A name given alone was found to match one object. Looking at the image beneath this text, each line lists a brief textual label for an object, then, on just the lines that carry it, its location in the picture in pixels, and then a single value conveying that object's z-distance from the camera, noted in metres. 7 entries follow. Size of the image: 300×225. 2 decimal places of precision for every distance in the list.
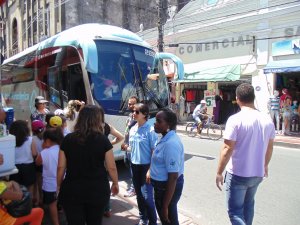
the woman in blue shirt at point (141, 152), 4.41
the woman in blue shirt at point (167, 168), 3.35
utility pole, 18.73
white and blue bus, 7.47
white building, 15.70
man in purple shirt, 3.54
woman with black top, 3.02
